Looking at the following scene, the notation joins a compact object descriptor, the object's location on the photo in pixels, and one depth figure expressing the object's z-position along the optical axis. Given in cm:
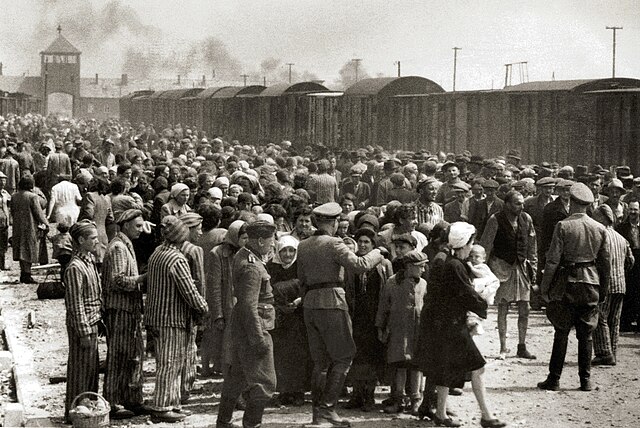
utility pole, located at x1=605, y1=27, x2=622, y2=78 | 4148
